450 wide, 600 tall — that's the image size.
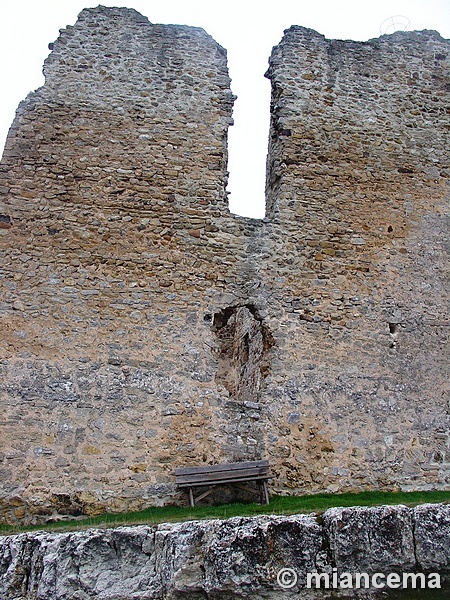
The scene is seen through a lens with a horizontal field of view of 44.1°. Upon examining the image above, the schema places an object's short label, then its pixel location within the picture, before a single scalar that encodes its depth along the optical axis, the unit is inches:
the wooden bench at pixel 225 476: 264.2
